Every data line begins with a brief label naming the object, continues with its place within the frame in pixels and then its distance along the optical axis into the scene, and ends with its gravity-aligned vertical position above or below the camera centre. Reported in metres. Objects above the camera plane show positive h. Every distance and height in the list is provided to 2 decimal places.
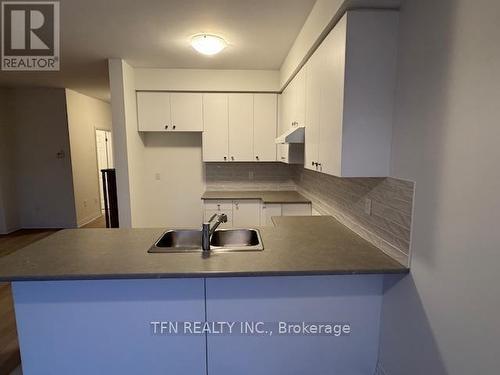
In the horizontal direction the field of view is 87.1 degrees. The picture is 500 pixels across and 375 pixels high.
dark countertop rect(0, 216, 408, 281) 1.32 -0.57
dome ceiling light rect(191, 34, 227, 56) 2.36 +1.03
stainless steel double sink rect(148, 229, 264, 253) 1.95 -0.62
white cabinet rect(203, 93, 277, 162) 3.61 +0.41
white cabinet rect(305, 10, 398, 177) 1.40 +0.36
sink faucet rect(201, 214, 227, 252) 1.62 -0.49
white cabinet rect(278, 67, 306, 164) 2.37 +0.47
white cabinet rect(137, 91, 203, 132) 3.54 +0.61
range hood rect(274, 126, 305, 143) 2.33 +0.18
